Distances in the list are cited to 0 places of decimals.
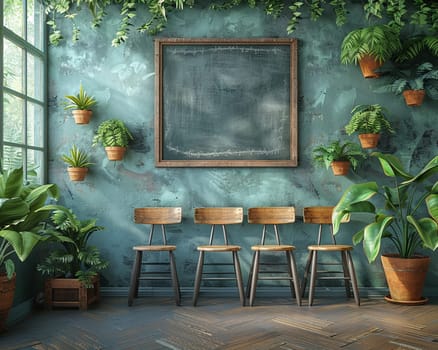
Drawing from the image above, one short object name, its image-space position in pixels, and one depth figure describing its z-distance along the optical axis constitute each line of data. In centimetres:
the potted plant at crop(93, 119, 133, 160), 413
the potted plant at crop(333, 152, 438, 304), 363
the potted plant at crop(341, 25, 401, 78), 391
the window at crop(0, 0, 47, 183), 363
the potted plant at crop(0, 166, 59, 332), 283
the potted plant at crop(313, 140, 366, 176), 407
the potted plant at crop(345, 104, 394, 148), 405
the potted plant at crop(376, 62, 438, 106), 406
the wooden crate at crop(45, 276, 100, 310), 377
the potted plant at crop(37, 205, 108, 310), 375
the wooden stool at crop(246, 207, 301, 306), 390
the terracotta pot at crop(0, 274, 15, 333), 304
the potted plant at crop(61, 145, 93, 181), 418
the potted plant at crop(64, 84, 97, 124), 416
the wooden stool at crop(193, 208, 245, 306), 412
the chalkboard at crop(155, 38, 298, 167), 435
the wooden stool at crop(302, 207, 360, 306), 386
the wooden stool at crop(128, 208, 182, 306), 388
